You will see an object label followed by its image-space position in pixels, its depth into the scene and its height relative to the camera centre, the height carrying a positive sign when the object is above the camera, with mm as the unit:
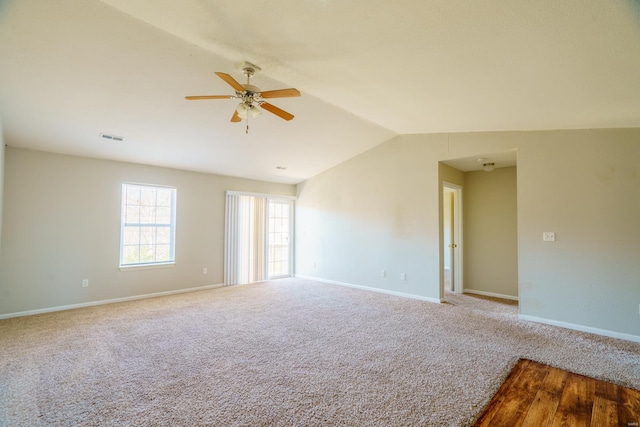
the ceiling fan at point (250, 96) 2629 +1186
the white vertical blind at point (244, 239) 6413 -338
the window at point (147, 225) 5203 -29
